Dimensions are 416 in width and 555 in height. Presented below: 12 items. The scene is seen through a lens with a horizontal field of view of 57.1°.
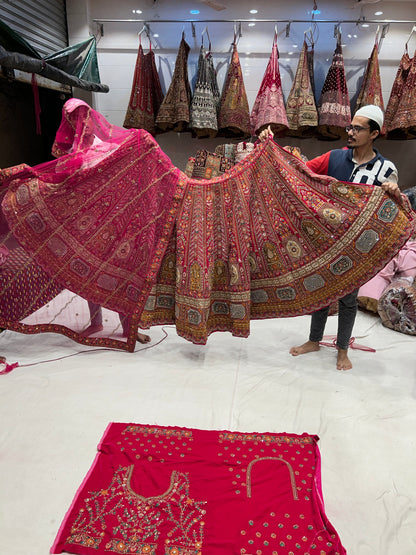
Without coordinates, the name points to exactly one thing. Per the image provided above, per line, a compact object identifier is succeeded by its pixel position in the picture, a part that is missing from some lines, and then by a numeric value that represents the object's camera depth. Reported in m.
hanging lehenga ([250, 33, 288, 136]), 3.42
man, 1.96
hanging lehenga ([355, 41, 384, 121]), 3.53
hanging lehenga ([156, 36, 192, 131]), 3.46
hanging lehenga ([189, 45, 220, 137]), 3.45
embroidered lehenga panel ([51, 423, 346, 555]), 1.20
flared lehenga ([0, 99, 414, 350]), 2.10
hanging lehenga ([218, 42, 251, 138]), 3.50
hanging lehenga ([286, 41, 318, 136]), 3.47
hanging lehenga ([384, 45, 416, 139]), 3.43
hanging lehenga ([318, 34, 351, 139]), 3.43
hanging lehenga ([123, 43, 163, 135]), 3.54
